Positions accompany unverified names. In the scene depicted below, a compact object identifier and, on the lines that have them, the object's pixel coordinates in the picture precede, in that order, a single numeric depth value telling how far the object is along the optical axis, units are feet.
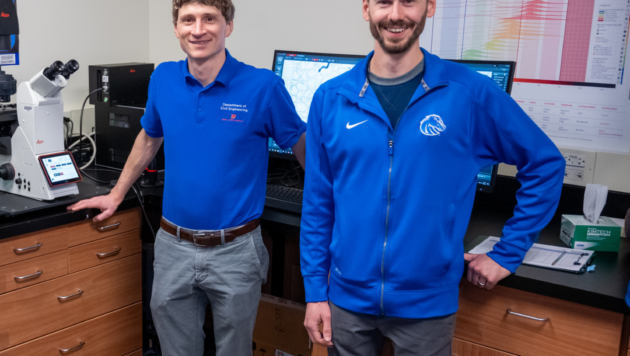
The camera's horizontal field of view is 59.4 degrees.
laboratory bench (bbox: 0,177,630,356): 4.54
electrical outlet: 6.24
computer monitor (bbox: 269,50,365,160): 6.80
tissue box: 5.19
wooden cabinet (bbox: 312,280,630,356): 4.48
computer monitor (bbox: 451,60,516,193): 5.66
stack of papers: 4.75
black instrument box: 7.63
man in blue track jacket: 4.09
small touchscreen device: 6.08
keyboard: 6.15
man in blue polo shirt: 5.43
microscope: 6.02
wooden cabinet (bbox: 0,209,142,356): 5.89
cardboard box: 7.07
